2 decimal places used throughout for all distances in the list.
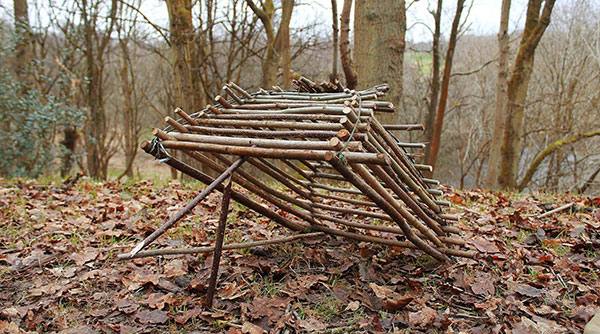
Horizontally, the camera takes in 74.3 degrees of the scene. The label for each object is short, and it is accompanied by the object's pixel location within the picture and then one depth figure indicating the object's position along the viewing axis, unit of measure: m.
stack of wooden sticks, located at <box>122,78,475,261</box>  1.64
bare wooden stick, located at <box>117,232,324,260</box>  1.96
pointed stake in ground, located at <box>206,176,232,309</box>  1.82
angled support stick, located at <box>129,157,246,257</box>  1.79
